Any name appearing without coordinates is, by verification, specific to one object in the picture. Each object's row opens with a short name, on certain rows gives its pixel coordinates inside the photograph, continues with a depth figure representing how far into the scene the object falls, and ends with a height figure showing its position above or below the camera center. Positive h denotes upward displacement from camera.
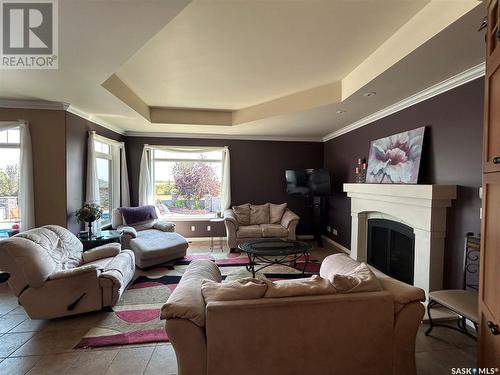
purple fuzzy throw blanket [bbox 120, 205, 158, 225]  4.85 -0.65
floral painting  3.24 +0.34
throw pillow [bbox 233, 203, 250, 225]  5.53 -0.71
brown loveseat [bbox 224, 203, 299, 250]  5.01 -0.86
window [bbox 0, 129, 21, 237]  3.70 +0.00
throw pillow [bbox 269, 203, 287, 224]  5.55 -0.67
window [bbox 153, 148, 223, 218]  6.07 -0.03
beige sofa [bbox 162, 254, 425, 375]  1.47 -0.89
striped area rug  2.34 -1.41
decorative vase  3.83 -0.71
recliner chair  2.43 -0.99
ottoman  3.95 -1.06
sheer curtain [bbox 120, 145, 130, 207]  5.52 +0.00
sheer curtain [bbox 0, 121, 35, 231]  3.53 +0.08
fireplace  2.83 -0.55
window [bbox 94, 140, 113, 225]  4.93 +0.10
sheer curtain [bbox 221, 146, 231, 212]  5.98 -0.05
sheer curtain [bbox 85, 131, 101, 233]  4.24 +0.03
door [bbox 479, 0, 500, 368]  1.21 -0.14
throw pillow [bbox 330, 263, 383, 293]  1.60 -0.63
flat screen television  5.29 +0.00
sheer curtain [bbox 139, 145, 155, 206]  5.70 -0.04
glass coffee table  3.60 -0.98
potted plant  3.76 -0.50
